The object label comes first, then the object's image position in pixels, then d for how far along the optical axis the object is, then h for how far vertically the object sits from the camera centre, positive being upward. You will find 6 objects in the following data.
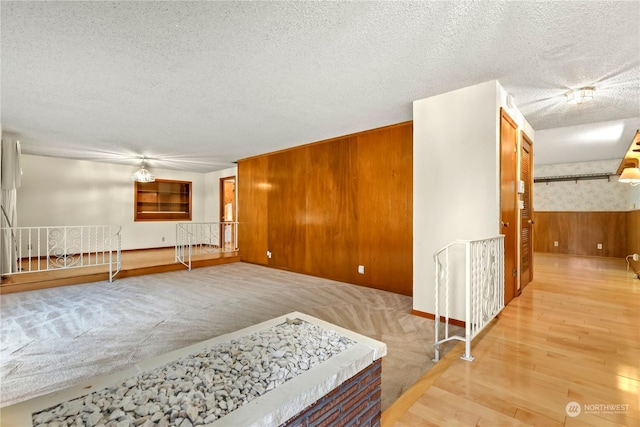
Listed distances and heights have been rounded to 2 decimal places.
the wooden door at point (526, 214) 3.78 +0.00
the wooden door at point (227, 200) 8.22 +0.43
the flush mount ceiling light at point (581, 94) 2.81 +1.19
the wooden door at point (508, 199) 2.89 +0.16
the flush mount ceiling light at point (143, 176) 6.02 +0.82
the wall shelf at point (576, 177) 6.75 +0.90
